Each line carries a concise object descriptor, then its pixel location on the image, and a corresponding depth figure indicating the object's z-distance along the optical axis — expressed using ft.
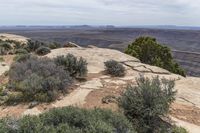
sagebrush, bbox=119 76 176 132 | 27.22
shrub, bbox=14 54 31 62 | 52.34
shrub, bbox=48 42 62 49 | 85.61
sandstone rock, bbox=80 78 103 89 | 38.44
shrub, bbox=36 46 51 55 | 65.31
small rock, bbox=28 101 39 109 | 32.44
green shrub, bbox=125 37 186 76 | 82.58
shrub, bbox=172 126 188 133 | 27.48
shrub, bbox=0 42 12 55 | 71.22
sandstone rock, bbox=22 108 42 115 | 30.76
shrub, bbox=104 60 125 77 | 45.80
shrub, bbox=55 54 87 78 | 43.34
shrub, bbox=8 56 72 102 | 34.42
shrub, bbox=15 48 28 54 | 68.00
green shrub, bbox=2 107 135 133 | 19.26
